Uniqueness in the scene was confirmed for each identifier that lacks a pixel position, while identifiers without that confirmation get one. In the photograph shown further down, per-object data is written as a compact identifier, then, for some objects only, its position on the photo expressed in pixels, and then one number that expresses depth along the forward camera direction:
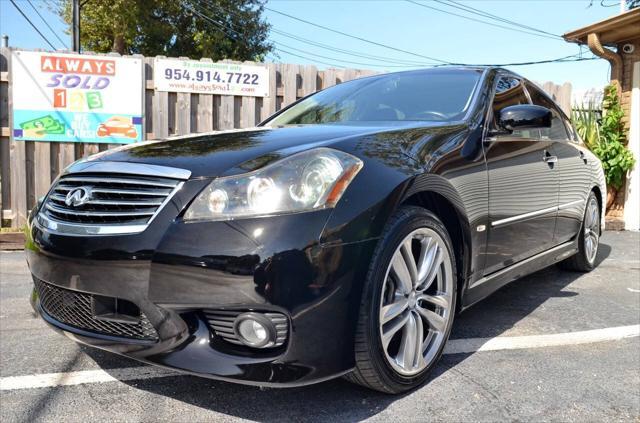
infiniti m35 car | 1.86
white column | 7.64
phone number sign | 6.51
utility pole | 13.16
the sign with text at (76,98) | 6.13
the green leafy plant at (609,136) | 7.63
